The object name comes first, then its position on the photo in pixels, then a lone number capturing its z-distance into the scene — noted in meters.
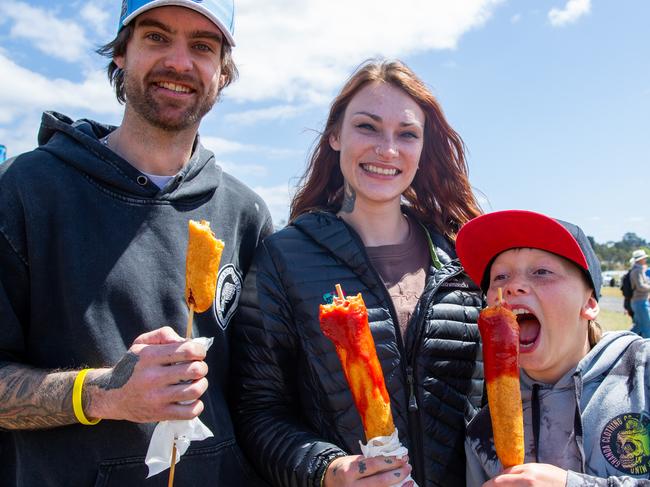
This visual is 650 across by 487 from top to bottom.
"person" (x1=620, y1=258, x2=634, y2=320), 15.24
